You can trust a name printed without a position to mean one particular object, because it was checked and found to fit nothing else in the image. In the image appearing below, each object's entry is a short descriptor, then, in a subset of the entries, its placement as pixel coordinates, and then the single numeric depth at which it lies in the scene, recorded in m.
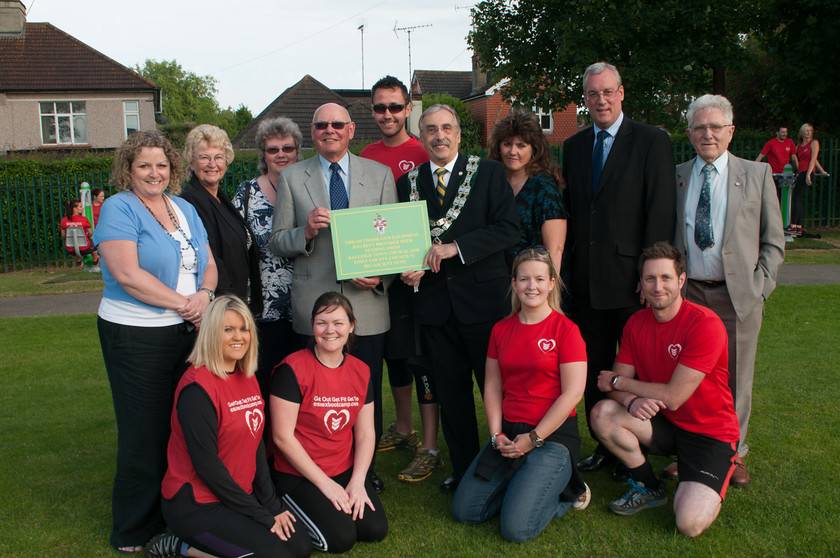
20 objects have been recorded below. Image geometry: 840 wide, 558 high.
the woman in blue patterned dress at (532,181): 4.44
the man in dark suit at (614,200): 4.34
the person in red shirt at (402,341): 4.47
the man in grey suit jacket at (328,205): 4.23
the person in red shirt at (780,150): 15.02
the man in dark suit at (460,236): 4.22
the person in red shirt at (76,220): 14.71
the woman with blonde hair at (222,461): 3.42
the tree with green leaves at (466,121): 34.23
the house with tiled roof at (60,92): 29.34
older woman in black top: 4.36
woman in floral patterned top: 4.65
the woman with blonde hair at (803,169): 14.99
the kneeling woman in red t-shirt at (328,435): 3.74
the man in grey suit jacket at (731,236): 4.28
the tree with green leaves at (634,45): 20.25
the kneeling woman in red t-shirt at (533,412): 3.89
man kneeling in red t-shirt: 3.88
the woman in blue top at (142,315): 3.62
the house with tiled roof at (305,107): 31.47
